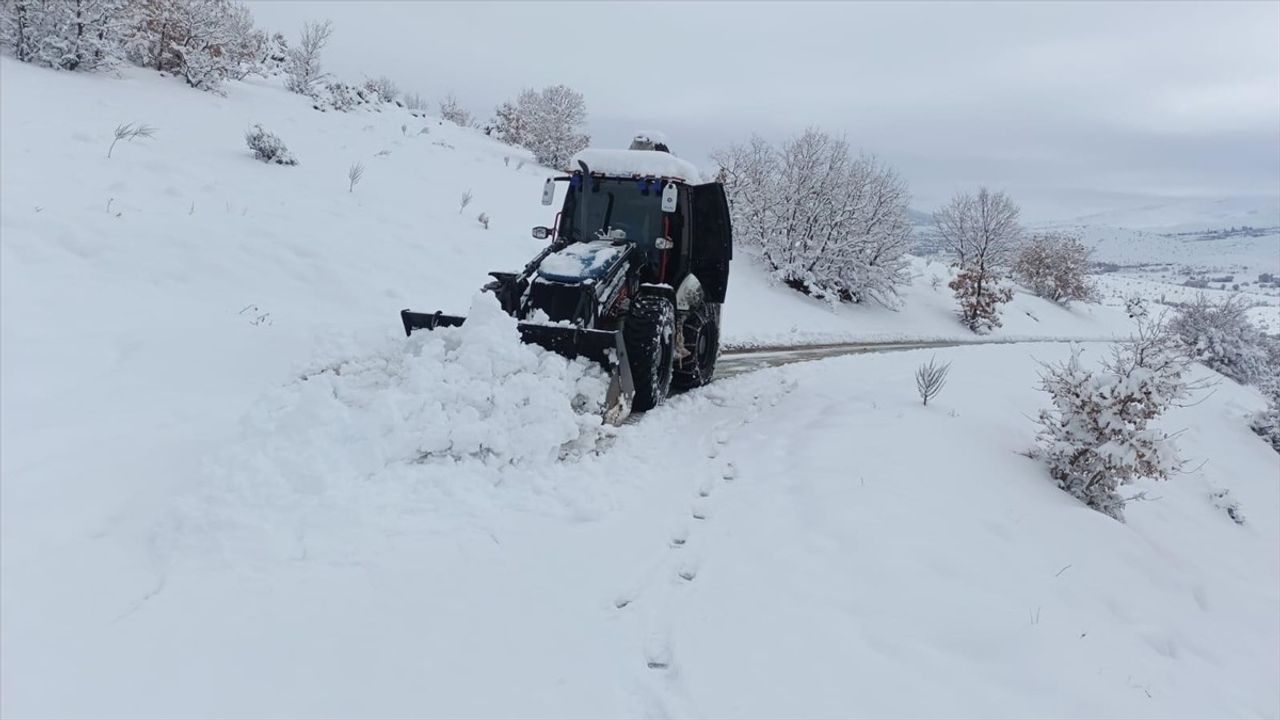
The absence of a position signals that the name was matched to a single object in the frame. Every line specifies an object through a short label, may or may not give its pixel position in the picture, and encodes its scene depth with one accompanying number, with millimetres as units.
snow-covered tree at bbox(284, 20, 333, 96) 19734
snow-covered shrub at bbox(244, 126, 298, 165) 12281
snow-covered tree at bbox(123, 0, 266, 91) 14531
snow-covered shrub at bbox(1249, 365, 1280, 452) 12188
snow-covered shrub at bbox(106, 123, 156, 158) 10102
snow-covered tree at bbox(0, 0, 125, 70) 11922
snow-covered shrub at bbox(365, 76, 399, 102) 24141
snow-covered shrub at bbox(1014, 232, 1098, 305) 34219
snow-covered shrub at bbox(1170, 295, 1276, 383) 19891
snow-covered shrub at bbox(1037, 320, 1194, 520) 6152
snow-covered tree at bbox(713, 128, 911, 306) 22094
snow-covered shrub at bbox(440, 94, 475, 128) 31472
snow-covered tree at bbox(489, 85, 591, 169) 26078
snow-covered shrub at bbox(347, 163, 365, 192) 12924
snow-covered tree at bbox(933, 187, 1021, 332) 25422
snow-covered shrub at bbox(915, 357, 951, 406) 7832
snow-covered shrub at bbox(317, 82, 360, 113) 19234
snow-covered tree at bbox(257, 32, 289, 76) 21988
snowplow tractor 6246
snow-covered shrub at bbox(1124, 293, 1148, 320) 29195
